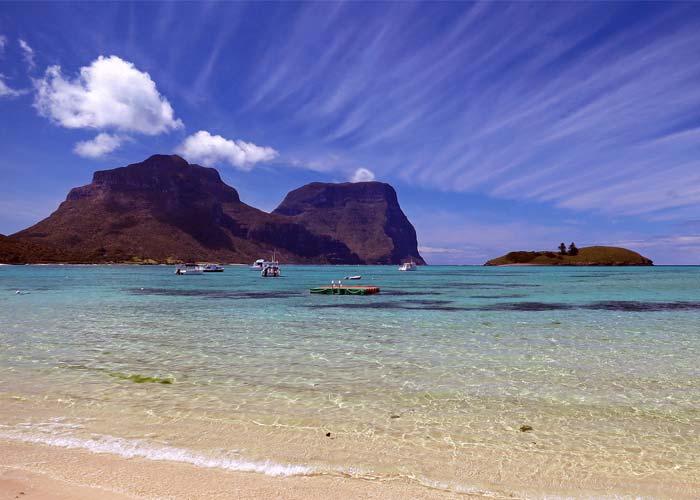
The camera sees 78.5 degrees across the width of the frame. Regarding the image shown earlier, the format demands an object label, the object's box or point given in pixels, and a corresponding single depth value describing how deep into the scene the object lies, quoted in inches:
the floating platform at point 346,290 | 2138.3
